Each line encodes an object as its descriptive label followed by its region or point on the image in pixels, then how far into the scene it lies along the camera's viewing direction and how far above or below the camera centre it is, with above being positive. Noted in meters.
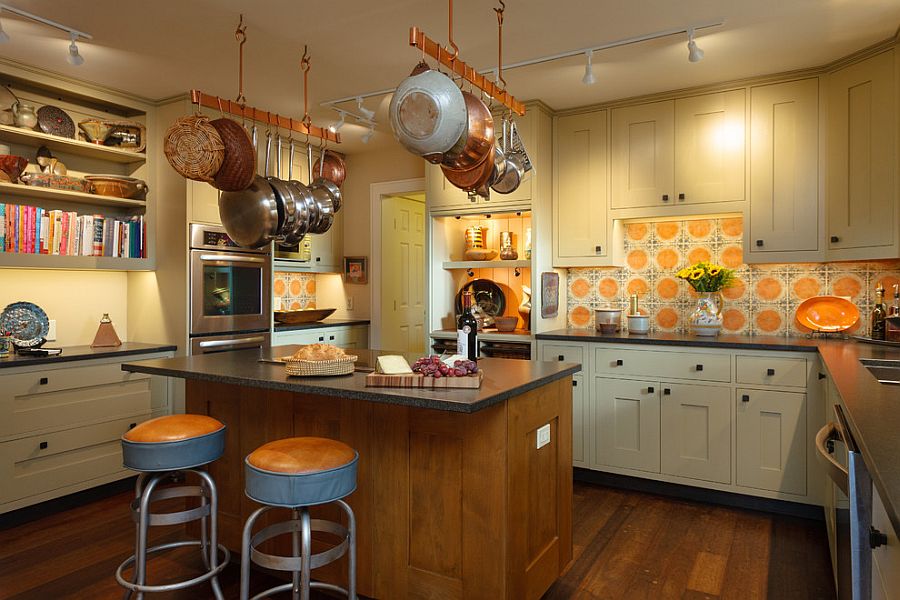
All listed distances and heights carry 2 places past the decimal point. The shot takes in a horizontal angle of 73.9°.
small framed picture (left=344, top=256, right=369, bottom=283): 5.46 +0.26
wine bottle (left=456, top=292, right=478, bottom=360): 2.46 -0.16
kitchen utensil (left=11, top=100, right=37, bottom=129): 3.46 +1.07
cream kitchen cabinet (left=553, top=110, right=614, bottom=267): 4.15 +0.75
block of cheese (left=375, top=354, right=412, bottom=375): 2.16 -0.25
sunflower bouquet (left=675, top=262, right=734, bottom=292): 3.87 +0.13
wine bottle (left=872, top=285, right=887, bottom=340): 3.35 -0.14
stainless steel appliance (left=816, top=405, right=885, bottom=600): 1.42 -0.52
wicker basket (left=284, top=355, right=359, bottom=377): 2.26 -0.26
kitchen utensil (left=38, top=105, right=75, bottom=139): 3.61 +1.09
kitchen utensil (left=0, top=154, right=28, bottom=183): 3.44 +0.77
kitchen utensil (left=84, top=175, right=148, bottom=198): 3.85 +0.74
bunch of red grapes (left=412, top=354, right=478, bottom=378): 2.10 -0.25
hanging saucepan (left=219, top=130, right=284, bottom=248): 2.60 +0.37
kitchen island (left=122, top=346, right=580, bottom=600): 2.08 -0.63
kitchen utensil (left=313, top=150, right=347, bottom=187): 3.13 +0.69
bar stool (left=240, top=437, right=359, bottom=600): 1.89 -0.60
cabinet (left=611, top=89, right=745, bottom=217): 3.74 +0.94
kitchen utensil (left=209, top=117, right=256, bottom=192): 2.44 +0.58
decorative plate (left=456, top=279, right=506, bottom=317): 4.71 +0.01
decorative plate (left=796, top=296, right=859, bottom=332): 3.62 -0.10
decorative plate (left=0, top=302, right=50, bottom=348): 3.54 -0.15
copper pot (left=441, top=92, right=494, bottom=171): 2.16 +0.58
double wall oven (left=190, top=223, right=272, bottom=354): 4.01 +0.04
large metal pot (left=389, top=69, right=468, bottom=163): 2.02 +0.63
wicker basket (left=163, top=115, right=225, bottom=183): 2.39 +0.61
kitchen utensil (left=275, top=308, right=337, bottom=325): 4.88 -0.14
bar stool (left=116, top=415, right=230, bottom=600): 2.14 -0.59
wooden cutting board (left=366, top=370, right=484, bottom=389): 2.04 -0.29
